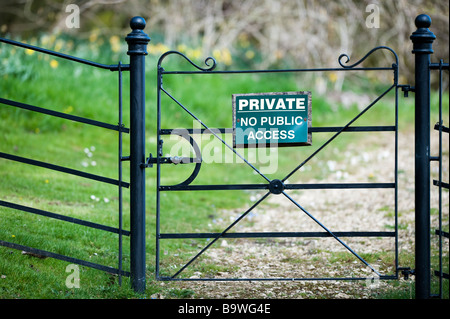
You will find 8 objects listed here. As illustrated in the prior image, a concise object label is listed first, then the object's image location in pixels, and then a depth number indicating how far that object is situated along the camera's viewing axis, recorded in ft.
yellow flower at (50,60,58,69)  59.47
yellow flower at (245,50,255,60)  78.95
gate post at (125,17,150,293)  23.38
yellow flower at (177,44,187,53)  70.18
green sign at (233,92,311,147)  23.58
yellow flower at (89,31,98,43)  72.62
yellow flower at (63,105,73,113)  51.98
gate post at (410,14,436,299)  23.04
